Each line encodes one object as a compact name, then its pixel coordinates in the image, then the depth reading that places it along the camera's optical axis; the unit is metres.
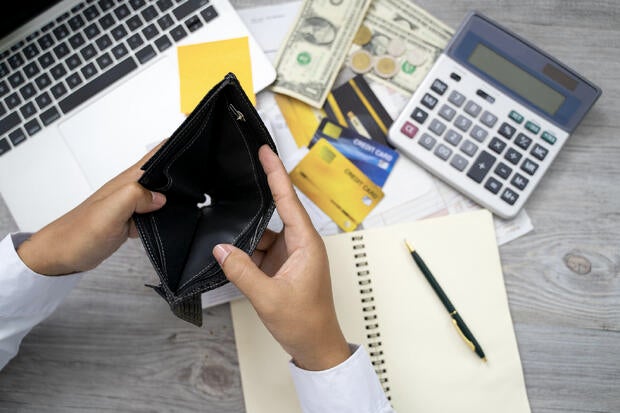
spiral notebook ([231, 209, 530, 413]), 0.61
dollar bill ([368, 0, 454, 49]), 0.67
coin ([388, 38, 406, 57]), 0.66
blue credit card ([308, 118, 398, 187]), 0.65
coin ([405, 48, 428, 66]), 0.66
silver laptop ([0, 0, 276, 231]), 0.63
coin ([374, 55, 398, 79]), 0.66
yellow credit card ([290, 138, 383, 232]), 0.64
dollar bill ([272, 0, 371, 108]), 0.65
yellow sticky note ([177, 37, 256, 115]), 0.64
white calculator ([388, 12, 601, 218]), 0.62
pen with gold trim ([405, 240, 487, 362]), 0.61
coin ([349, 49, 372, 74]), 0.66
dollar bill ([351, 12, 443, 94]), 0.66
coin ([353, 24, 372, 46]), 0.67
